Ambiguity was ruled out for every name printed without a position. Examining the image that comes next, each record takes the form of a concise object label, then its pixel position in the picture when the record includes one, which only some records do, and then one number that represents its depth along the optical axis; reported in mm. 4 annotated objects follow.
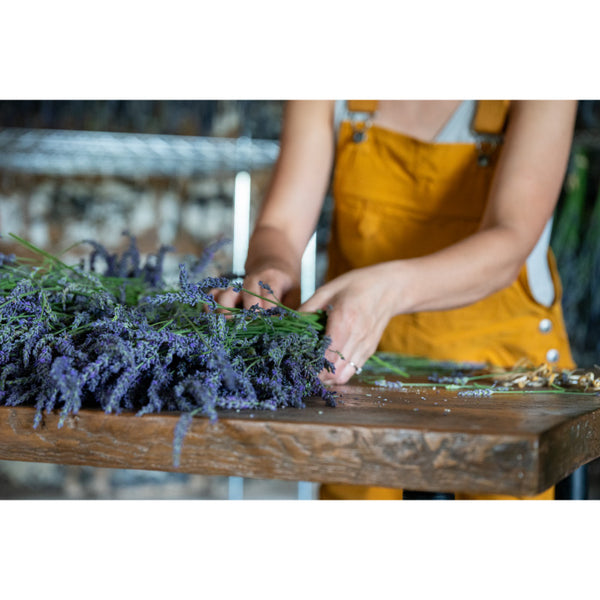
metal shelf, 2998
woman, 1340
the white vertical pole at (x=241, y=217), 3096
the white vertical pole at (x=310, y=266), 3062
